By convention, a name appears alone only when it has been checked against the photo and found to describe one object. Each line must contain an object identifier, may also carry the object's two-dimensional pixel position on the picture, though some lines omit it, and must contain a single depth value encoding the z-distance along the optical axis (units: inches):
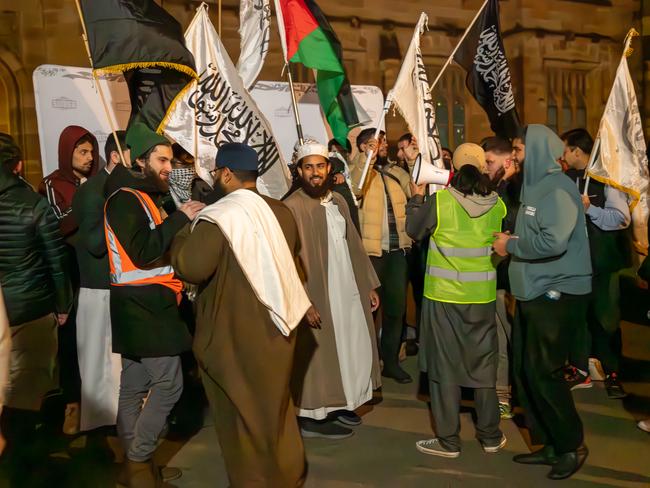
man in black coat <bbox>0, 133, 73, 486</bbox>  182.2
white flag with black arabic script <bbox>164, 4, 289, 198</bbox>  238.2
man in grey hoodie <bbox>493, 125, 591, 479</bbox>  185.3
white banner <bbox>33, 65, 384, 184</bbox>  286.5
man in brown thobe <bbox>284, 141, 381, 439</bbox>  215.3
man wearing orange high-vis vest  169.3
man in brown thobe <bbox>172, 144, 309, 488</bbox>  153.2
